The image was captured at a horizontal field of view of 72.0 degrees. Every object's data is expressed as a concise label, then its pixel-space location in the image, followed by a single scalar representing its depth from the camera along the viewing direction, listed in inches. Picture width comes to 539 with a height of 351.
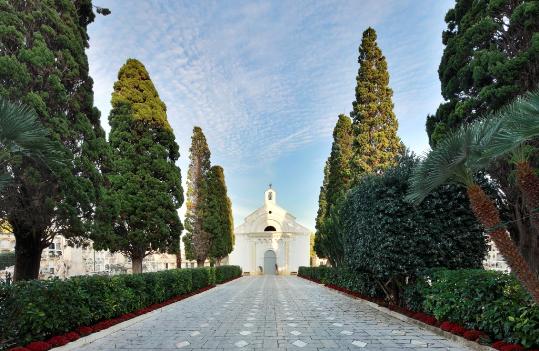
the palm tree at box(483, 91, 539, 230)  126.2
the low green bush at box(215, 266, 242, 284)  1003.8
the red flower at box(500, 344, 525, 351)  184.9
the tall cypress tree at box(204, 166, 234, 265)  1075.9
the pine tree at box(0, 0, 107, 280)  296.8
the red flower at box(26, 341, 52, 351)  200.4
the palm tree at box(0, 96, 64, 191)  174.1
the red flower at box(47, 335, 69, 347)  217.5
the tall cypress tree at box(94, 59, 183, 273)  545.0
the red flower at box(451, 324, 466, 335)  238.0
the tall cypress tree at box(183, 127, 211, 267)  1028.5
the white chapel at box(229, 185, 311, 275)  1720.0
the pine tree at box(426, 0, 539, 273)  316.8
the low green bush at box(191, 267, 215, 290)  685.9
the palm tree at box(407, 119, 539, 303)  163.3
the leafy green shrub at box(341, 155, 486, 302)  337.7
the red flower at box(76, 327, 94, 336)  250.1
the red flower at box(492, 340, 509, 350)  195.9
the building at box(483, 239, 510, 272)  1231.2
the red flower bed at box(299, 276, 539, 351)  190.5
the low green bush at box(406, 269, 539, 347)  185.9
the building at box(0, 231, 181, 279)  929.5
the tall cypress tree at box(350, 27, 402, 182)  673.0
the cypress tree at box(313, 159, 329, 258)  1204.2
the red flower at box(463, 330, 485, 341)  221.3
